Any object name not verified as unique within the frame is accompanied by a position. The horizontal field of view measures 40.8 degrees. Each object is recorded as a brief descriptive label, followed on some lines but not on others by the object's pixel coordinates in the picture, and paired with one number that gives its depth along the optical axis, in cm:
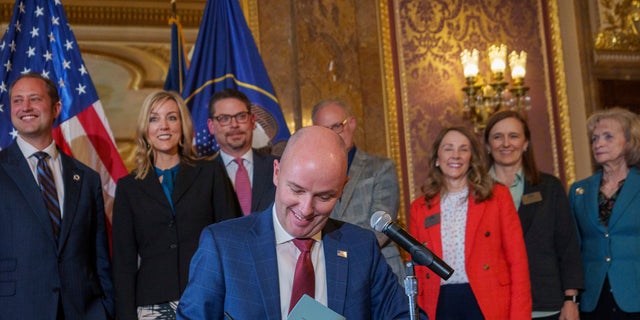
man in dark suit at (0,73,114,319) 366
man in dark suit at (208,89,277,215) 420
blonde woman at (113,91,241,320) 372
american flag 477
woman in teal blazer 434
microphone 230
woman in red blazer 394
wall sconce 633
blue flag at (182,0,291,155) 518
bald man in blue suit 235
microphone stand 227
